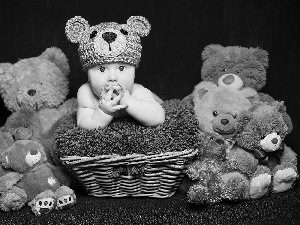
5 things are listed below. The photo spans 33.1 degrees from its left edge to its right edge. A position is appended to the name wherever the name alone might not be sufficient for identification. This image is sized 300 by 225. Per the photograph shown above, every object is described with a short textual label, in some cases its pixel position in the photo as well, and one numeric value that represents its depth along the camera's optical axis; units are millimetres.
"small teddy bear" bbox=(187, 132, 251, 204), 1198
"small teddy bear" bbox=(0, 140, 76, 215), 1215
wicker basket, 1167
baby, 1183
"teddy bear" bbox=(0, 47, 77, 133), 1423
